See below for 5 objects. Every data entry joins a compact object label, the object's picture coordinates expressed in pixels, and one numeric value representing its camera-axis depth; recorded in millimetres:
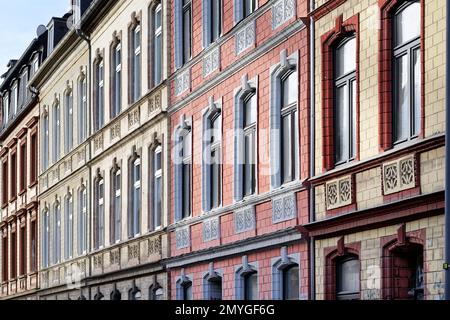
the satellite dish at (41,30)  45475
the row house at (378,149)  16766
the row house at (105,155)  31359
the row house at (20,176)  42875
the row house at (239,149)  22188
